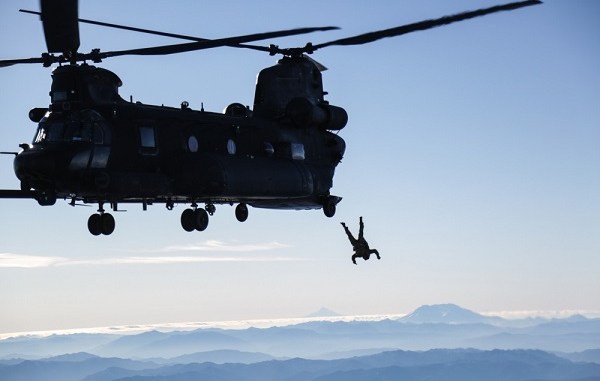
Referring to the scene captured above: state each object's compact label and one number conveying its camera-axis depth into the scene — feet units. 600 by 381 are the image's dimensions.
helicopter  122.01
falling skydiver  150.41
